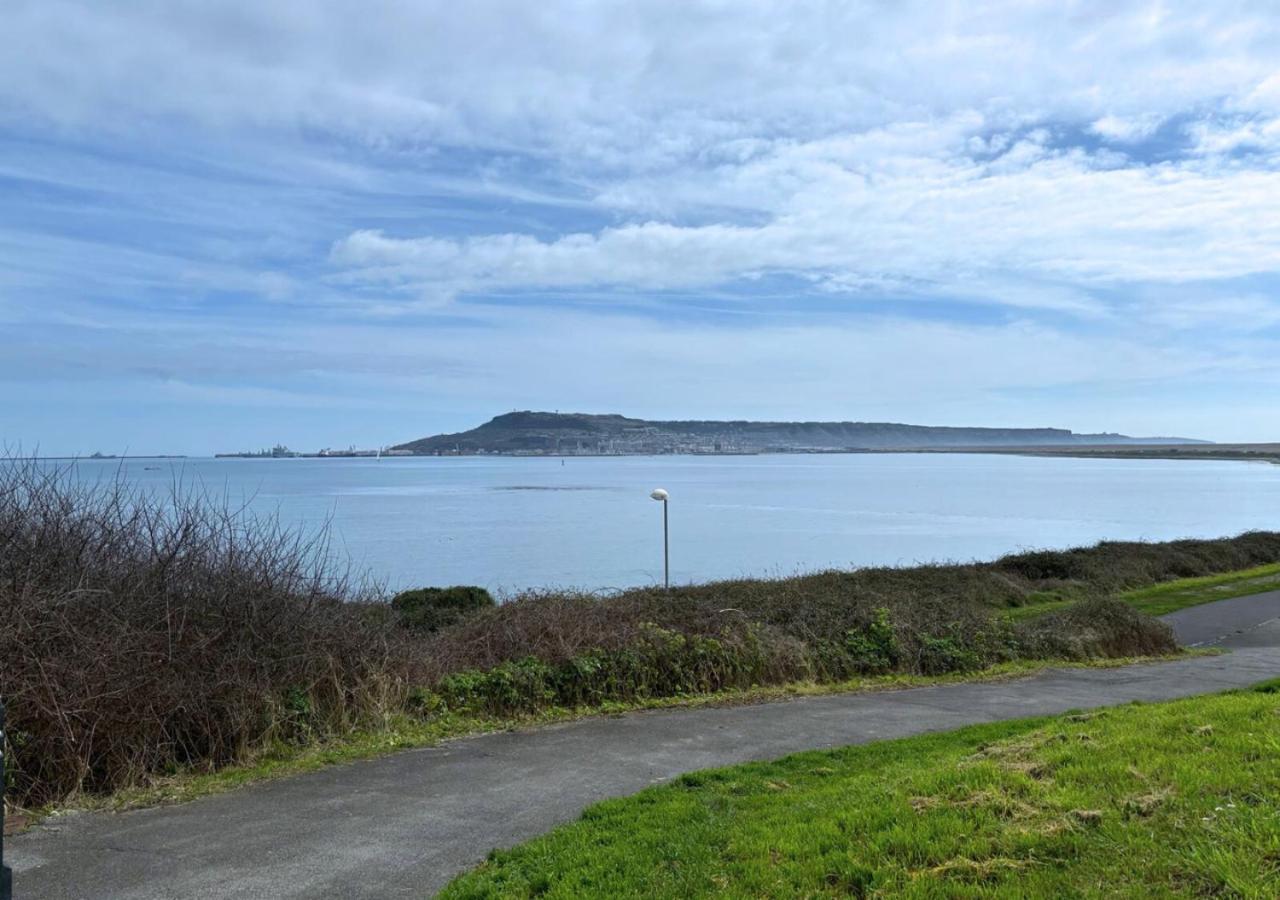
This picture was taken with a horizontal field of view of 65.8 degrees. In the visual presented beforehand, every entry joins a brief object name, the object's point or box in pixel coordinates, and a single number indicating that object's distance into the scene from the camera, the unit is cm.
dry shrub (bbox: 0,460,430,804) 685
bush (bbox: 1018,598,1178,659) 1620
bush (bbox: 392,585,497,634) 1975
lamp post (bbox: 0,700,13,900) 288
